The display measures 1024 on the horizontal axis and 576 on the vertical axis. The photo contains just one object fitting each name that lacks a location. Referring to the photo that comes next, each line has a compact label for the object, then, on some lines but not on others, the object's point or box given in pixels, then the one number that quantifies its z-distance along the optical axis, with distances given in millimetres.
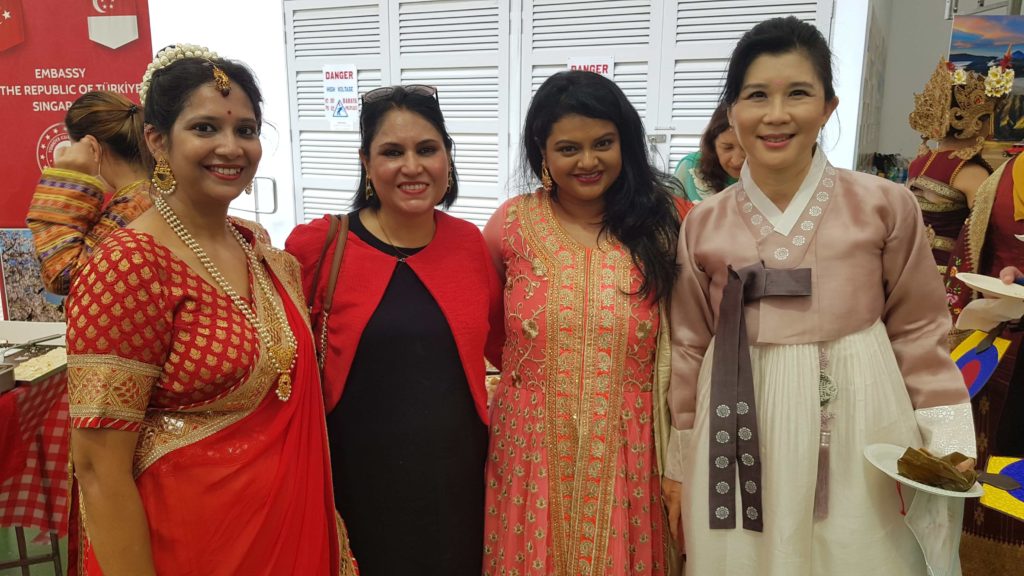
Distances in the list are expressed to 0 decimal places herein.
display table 1838
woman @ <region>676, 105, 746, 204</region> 2178
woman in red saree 980
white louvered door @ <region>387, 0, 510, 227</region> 3801
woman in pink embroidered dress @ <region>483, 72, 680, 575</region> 1386
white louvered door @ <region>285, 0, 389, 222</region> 4027
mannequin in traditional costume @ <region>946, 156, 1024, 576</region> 1849
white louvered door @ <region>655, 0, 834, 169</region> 3279
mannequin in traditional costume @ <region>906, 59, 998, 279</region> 2717
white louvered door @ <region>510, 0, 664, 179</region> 3461
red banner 2842
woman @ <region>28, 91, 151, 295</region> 1692
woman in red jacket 1377
